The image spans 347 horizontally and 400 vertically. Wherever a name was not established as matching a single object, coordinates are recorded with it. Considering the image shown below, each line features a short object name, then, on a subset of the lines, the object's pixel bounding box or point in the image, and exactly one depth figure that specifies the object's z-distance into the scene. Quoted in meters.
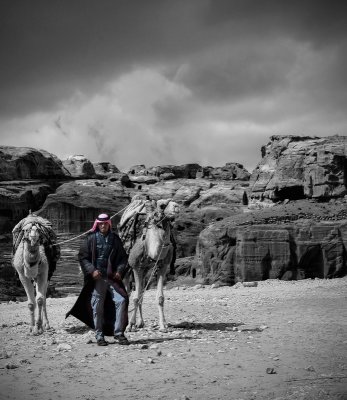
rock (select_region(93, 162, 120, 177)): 118.62
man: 10.34
